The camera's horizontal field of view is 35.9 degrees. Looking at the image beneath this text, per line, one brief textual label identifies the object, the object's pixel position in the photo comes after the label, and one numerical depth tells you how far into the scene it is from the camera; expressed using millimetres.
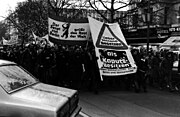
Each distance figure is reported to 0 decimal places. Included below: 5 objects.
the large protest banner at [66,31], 10675
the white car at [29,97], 3680
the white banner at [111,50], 9992
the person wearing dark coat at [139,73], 10656
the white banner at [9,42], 35703
